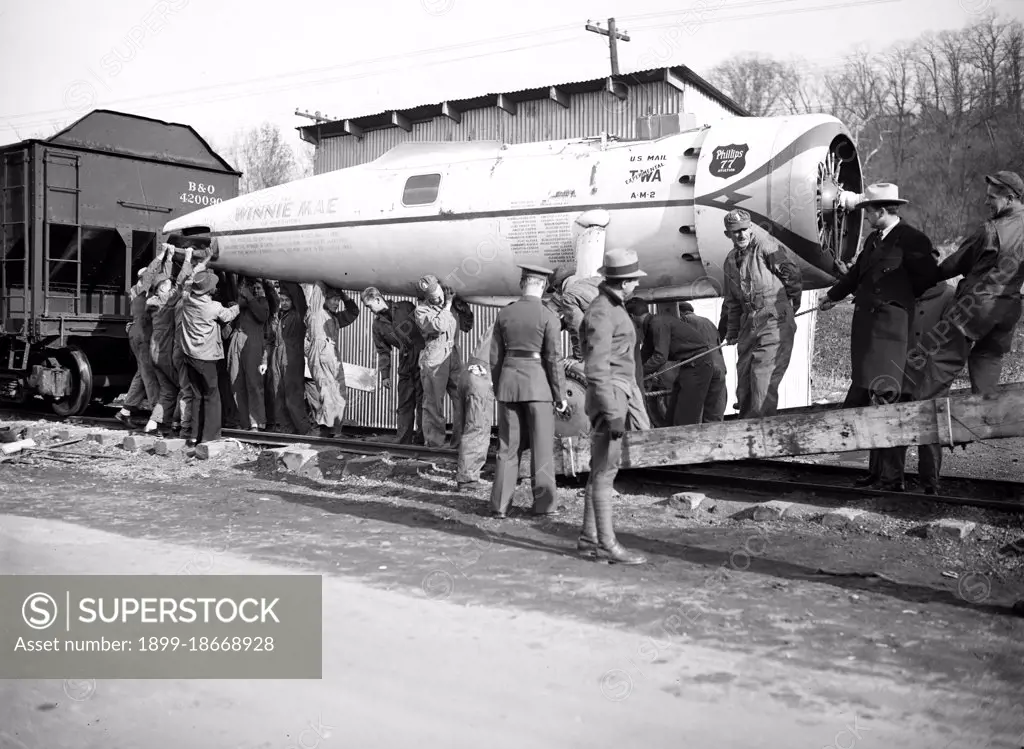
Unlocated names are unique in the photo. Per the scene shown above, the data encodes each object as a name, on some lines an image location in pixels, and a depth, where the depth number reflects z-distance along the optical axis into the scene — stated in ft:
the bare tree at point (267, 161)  156.04
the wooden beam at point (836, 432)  18.37
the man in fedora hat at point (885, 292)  22.95
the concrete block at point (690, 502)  24.47
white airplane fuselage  26.96
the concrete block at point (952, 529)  20.31
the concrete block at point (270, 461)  32.41
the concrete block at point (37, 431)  40.06
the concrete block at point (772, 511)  22.85
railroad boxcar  42.96
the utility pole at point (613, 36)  79.51
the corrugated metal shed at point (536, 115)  57.77
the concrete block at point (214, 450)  34.55
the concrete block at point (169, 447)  35.86
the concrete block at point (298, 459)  32.01
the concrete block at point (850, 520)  21.83
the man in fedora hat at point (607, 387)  19.83
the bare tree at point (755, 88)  113.50
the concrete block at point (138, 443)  36.55
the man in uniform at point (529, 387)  23.62
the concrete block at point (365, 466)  30.37
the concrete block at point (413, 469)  29.67
